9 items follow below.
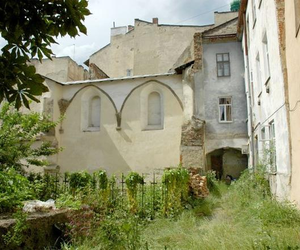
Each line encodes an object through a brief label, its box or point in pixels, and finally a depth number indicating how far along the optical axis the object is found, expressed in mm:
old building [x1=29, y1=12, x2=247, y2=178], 16438
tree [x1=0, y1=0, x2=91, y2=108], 2201
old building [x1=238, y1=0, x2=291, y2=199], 8297
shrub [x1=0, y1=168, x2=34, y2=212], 6367
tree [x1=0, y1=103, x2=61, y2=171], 9773
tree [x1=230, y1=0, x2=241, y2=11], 28338
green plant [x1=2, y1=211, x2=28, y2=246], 4934
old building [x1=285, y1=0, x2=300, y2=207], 6941
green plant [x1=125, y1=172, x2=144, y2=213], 9172
